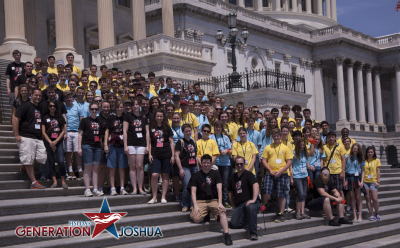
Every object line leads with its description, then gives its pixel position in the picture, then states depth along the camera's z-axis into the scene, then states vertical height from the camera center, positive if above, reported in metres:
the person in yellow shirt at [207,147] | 10.34 -0.04
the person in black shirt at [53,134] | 9.82 +0.39
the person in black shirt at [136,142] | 10.07 +0.13
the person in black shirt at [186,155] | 10.24 -0.19
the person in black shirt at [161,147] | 10.09 -0.01
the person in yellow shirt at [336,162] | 12.41 -0.63
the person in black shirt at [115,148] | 10.05 +0.04
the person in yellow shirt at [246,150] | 10.85 -0.18
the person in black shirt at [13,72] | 12.59 +2.22
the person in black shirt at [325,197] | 11.57 -1.45
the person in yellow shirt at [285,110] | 13.10 +0.85
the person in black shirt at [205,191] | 9.45 -0.93
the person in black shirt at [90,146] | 9.80 +0.10
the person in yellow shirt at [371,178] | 12.65 -1.13
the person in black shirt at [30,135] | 9.35 +0.38
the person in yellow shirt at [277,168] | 11.08 -0.63
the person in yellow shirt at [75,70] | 14.00 +2.56
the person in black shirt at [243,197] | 9.57 -1.16
